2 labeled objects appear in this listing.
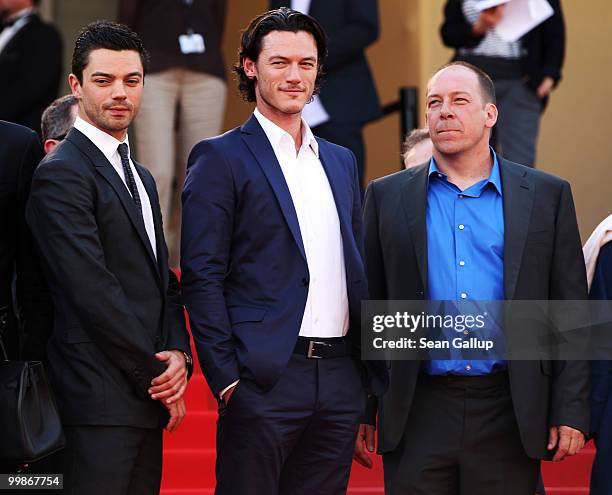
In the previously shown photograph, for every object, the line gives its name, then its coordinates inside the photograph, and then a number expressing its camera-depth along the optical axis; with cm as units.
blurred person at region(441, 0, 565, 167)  1445
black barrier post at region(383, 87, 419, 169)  1564
